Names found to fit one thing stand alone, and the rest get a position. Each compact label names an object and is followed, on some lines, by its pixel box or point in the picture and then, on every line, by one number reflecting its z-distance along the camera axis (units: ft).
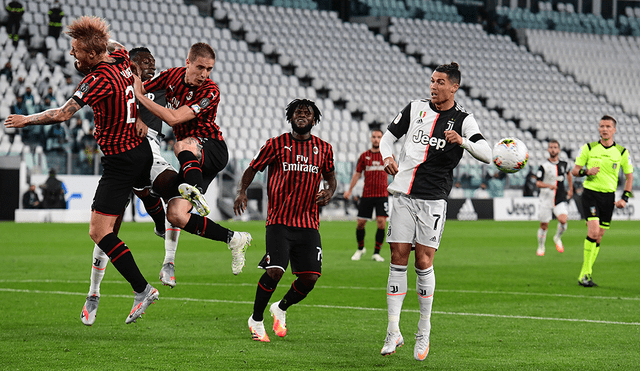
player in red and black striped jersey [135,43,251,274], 41.06
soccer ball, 40.04
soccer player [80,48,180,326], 42.65
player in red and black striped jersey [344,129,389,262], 92.58
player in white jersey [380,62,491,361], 40.42
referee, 70.03
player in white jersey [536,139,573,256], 111.34
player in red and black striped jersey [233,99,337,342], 43.91
